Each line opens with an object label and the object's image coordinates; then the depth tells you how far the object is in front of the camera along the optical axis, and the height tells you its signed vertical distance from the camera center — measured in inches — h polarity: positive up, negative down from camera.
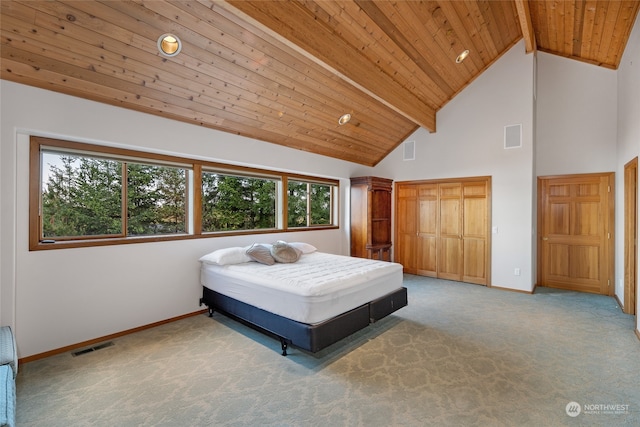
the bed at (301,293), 109.5 -33.2
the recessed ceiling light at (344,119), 191.2 +58.6
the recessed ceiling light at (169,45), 106.4 +59.5
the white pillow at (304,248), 178.7 -21.5
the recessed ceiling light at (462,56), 185.6 +95.4
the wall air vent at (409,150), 251.0 +51.0
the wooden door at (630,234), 150.8 -11.5
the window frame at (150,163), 112.7 +13.4
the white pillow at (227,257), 148.2 -22.2
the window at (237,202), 173.5 +5.9
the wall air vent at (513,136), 202.8 +50.7
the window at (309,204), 224.7 +6.5
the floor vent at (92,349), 116.1 -53.3
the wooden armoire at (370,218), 239.6 -4.7
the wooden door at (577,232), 194.7 -13.5
